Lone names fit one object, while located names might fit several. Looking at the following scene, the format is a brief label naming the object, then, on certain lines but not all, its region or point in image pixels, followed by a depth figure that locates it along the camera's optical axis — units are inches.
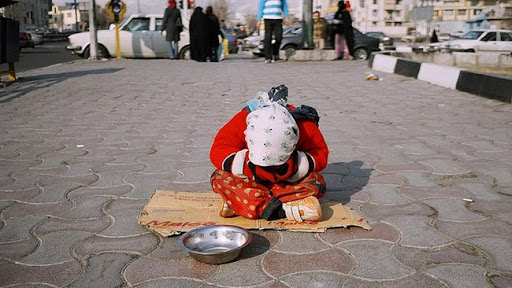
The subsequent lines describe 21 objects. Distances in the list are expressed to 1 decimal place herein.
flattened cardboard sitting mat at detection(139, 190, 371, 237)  100.5
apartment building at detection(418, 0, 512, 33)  1248.4
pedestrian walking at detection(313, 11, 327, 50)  665.0
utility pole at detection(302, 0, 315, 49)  603.8
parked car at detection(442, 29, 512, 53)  839.1
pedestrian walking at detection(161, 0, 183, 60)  587.5
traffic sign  622.2
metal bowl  90.5
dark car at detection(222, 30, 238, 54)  926.4
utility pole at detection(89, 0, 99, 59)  582.2
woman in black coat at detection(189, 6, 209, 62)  577.9
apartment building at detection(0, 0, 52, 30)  2874.0
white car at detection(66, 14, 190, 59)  633.6
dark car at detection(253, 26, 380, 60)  721.6
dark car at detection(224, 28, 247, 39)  1610.4
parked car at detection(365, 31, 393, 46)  1230.3
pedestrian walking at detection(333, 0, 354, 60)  617.0
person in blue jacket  508.1
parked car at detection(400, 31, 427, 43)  2167.8
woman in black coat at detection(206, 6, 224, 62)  590.9
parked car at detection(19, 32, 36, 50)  1115.7
